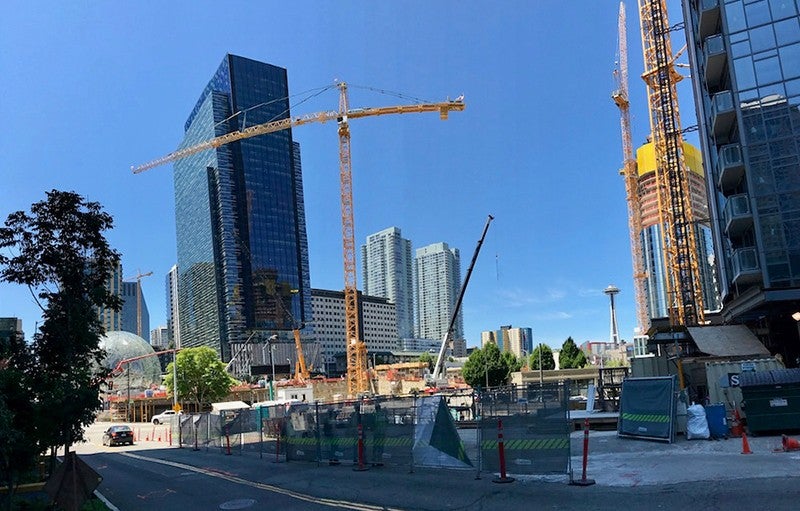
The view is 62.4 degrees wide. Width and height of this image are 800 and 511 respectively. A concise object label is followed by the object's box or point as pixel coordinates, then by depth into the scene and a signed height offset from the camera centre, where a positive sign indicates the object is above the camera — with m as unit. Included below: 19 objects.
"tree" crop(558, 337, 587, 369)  95.00 +0.61
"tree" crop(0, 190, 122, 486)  13.41 +1.95
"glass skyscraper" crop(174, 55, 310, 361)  190.50 +42.39
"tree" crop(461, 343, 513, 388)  85.81 -0.28
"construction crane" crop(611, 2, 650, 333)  115.94 +28.22
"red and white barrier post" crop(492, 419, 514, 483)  14.51 -1.92
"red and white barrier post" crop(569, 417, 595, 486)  13.31 -2.43
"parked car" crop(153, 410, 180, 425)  67.62 -3.02
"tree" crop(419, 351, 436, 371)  172.60 +3.07
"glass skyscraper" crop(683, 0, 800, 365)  29.70 +9.24
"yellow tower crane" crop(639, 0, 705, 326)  61.69 +17.34
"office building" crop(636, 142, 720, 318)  101.72 +23.74
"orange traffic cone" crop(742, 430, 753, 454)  15.99 -2.33
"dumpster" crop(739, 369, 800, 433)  18.42 -1.45
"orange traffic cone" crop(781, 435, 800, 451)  15.64 -2.28
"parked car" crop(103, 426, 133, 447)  42.75 -2.83
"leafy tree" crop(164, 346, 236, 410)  85.38 +1.01
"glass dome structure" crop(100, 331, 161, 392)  116.00 +5.28
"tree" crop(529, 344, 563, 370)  101.94 +0.66
